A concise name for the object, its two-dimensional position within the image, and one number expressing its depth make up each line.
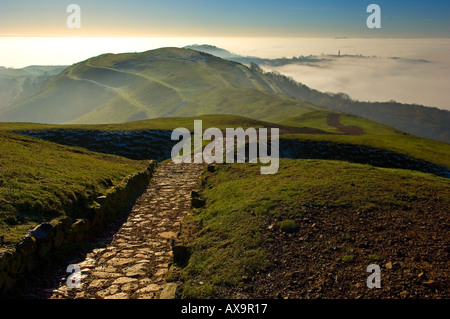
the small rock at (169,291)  9.69
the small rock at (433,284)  8.49
